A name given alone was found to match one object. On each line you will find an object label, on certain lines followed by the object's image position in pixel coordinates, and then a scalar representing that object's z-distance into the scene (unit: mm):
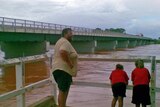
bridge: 25497
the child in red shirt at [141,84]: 4665
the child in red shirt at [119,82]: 5010
